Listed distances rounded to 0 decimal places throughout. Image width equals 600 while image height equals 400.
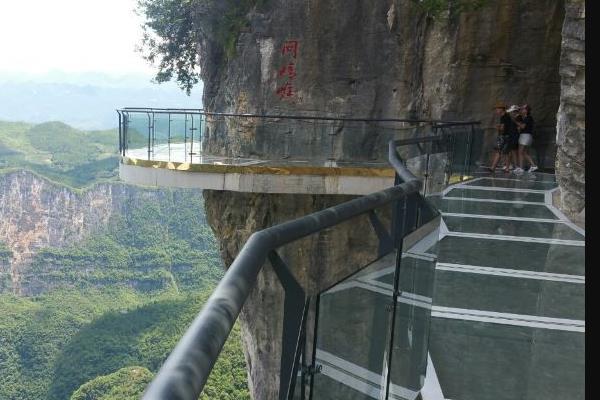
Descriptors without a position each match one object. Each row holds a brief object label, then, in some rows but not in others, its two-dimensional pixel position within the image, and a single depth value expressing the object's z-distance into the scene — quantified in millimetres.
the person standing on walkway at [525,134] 10844
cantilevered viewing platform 11609
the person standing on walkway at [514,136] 10789
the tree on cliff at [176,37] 20281
